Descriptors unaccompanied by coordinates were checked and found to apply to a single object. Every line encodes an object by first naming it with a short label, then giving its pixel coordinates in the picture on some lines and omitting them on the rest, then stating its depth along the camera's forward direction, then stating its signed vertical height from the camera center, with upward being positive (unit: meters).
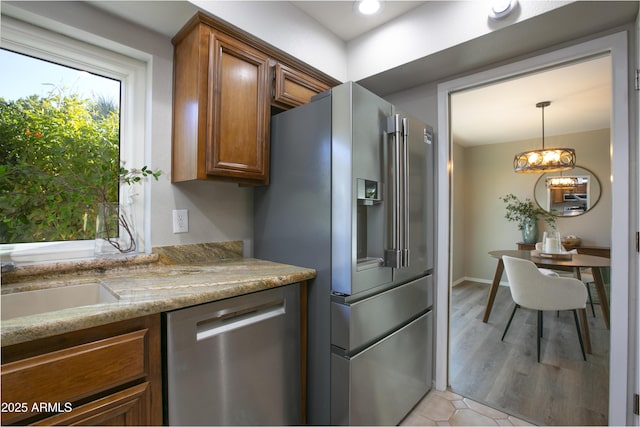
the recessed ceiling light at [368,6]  1.67 +1.23
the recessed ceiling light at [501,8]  1.40 +1.02
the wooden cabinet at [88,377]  0.75 -0.48
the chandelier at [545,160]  2.27 +0.48
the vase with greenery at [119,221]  1.43 -0.04
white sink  1.09 -0.35
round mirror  1.91 +0.18
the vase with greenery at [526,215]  2.53 +0.00
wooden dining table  1.71 -0.38
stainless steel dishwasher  1.02 -0.60
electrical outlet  1.63 -0.04
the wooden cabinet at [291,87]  1.69 +0.79
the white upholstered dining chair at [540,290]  2.08 -0.58
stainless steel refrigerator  1.34 -0.14
